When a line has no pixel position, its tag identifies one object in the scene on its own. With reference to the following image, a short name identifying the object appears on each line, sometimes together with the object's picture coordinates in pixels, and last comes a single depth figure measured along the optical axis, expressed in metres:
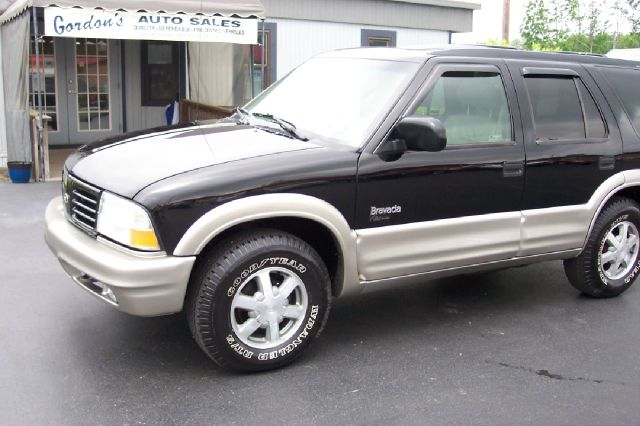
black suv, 3.74
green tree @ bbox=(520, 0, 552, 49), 24.98
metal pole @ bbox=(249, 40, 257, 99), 11.97
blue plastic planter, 10.09
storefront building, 10.26
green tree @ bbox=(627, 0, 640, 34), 26.52
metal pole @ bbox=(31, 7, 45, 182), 10.12
